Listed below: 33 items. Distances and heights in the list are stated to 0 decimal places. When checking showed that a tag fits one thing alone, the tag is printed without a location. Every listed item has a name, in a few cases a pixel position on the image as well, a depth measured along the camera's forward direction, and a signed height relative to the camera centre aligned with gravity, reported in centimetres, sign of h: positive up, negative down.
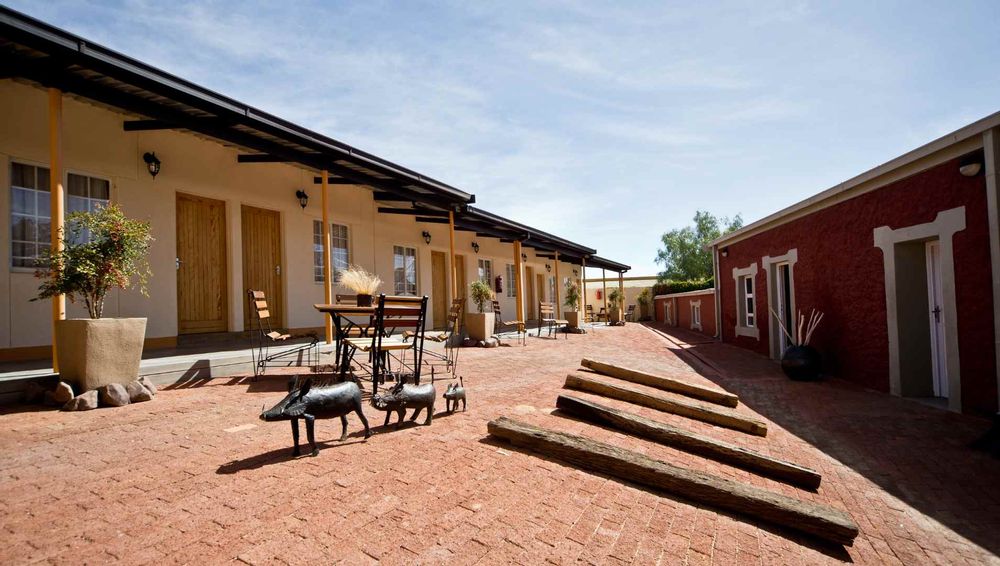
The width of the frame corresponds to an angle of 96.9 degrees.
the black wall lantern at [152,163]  648 +200
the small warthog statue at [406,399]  325 -81
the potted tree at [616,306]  2072 -96
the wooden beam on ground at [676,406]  429 -125
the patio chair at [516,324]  1019 -104
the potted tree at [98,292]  411 +9
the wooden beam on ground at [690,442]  316 -125
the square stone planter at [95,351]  409 -47
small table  446 -20
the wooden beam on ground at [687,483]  242 -120
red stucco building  462 +11
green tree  3731 +328
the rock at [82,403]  392 -90
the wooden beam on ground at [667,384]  515 -122
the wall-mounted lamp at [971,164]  459 +118
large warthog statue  267 -69
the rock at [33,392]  404 -82
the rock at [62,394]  398 -83
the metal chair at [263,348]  527 -76
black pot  689 -128
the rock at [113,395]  409 -88
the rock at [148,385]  443 -86
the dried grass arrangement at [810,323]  729 -73
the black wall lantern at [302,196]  873 +195
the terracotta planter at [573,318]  1484 -102
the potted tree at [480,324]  941 -73
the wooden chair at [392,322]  418 -30
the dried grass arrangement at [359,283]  519 +12
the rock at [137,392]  427 -90
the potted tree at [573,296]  1666 -32
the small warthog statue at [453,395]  382 -90
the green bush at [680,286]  2088 -7
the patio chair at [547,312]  1186 -68
